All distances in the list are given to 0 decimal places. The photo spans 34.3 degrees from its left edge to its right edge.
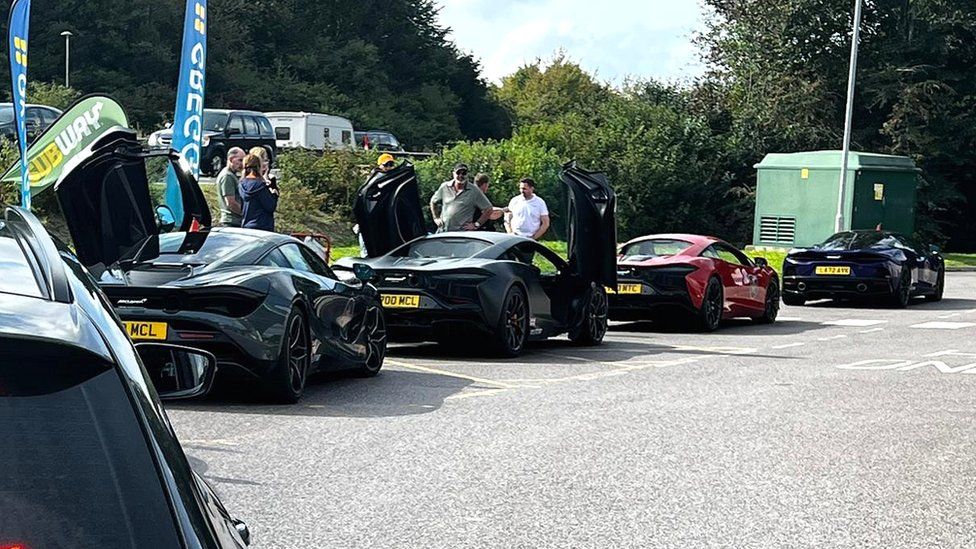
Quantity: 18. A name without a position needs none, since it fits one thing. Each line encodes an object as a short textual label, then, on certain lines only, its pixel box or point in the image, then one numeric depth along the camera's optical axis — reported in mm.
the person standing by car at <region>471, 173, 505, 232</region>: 19688
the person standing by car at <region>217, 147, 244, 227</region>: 16438
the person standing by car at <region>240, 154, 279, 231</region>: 15688
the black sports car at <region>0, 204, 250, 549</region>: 2146
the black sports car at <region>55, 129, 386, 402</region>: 10367
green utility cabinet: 38938
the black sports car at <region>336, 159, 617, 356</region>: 14273
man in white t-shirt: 20734
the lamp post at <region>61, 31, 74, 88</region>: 59994
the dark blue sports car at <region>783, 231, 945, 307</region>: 24203
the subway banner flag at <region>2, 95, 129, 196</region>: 15617
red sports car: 18703
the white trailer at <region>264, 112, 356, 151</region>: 53125
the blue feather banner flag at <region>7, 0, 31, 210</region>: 15655
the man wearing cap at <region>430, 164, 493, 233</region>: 19672
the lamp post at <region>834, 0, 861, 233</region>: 36594
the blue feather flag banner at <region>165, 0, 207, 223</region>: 19141
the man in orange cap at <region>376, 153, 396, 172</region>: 17906
